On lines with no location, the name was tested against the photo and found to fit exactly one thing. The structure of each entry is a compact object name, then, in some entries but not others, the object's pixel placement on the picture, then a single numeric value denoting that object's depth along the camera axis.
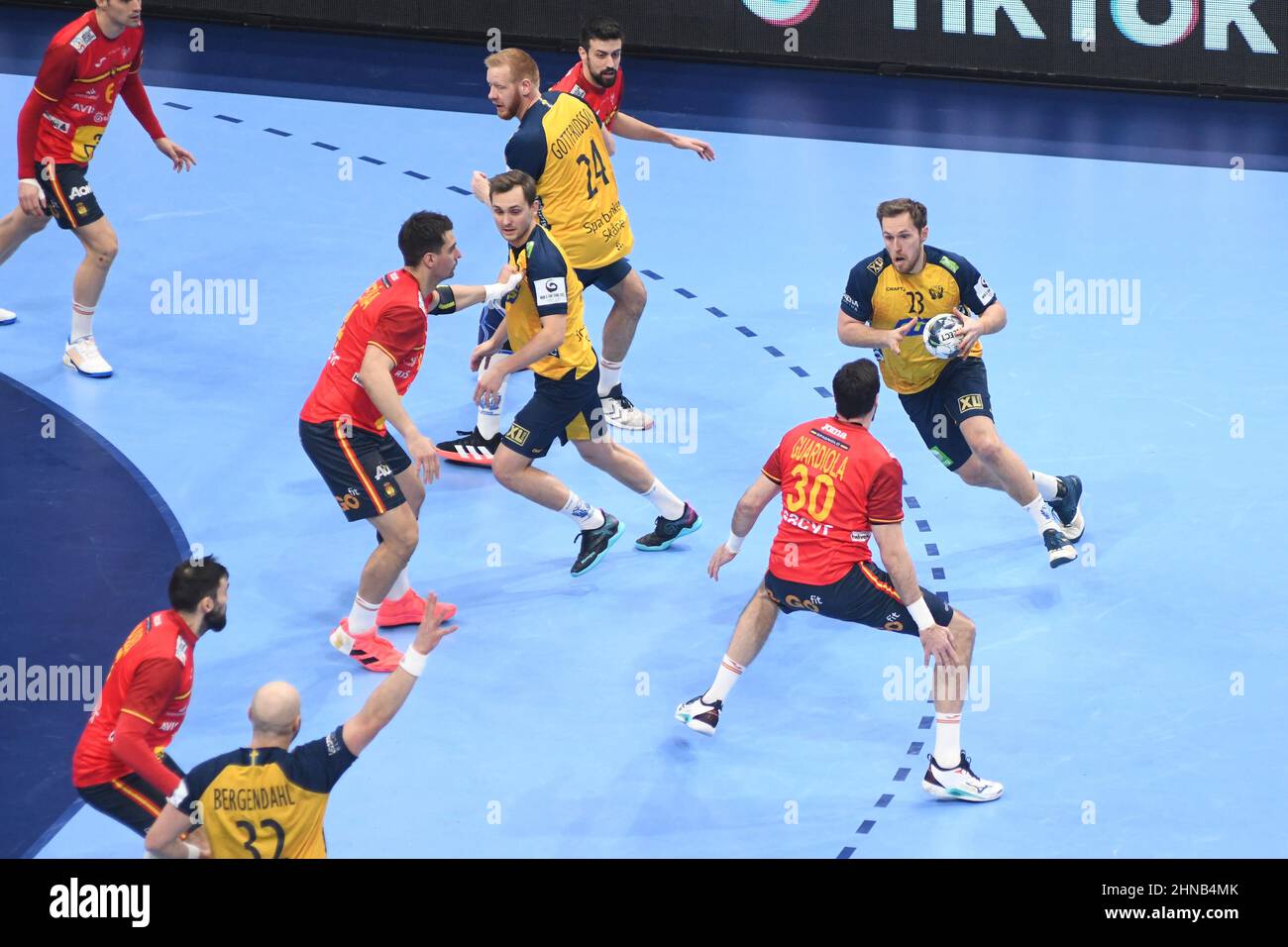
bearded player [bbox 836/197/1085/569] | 19.47
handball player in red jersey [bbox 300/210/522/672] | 17.80
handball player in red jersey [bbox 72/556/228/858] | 13.84
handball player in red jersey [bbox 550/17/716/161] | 23.31
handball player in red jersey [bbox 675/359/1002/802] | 16.16
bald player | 12.77
